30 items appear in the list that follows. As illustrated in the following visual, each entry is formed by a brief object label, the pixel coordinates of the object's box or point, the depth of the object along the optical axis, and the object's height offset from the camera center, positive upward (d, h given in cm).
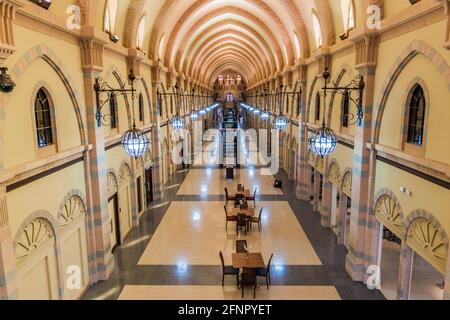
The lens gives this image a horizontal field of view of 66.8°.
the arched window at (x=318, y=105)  1498 -6
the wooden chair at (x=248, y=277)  908 -456
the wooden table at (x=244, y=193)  1602 -422
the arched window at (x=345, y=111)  1123 -25
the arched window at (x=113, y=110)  1142 -15
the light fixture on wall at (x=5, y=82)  485 +34
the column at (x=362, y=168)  879 -175
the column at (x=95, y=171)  879 -178
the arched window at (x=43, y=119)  708 -28
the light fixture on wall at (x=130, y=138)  894 -85
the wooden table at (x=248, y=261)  917 -429
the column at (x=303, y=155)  1694 -261
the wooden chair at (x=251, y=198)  1594 -433
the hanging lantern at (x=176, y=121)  1834 -88
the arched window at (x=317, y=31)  1419 +304
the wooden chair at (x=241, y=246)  1049 -440
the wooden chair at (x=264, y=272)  920 -452
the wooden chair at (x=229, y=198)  1606 -435
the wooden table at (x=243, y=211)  1352 -428
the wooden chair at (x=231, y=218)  1331 -440
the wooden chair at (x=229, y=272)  930 -452
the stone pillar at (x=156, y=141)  1677 -180
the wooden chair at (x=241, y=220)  1302 -436
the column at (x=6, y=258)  543 -243
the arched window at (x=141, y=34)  1423 +299
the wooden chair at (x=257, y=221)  1332 -451
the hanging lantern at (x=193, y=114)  2864 -82
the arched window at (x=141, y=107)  1502 -8
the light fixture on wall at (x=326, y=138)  866 -87
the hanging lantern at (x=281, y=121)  1745 -87
